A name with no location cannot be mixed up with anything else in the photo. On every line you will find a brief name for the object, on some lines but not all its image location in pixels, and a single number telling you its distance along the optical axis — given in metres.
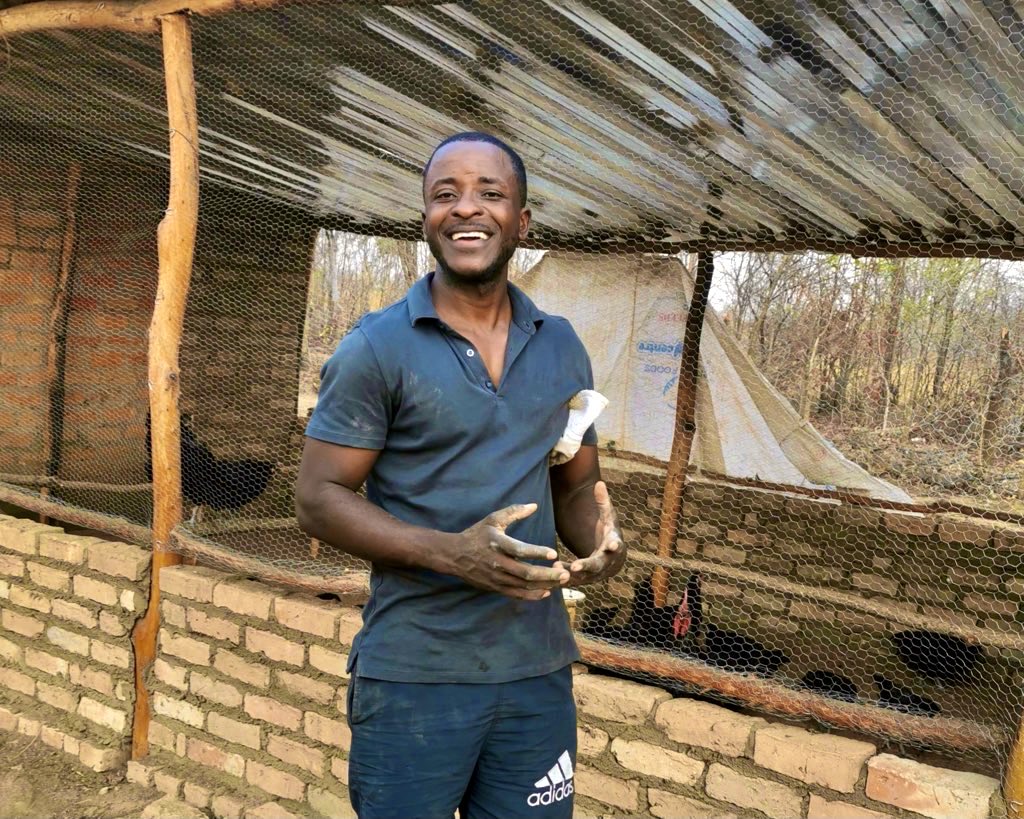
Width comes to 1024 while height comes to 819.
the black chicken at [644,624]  4.38
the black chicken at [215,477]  5.47
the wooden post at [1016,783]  2.07
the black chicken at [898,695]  4.01
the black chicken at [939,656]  4.75
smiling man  1.45
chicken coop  2.68
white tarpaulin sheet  5.54
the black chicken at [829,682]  4.18
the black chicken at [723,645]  4.48
